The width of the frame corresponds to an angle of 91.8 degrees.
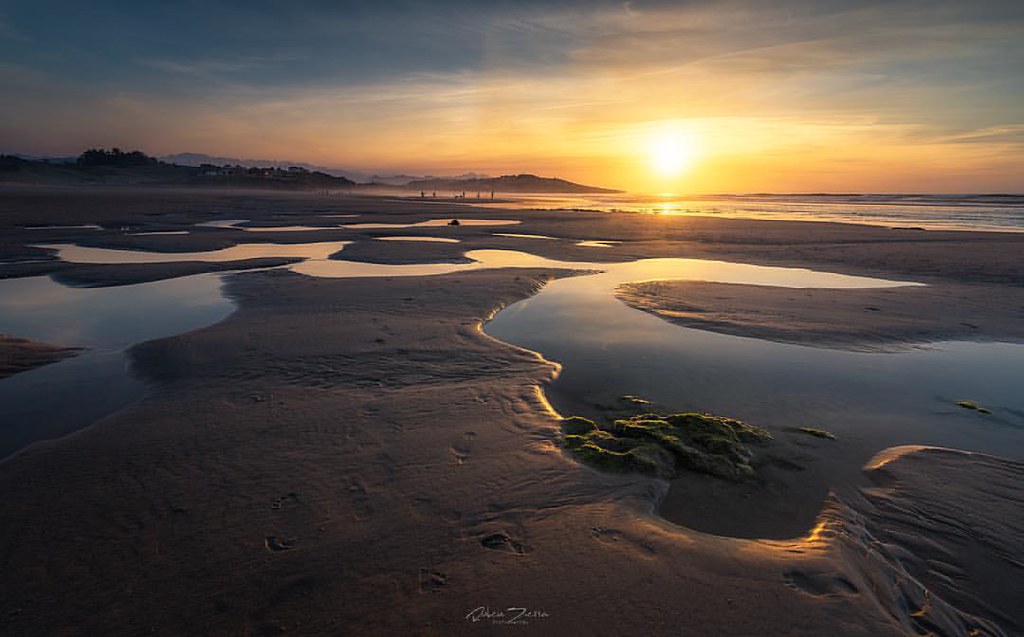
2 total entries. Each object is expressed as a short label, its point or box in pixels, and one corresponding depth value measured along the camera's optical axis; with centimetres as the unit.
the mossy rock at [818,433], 605
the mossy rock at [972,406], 691
